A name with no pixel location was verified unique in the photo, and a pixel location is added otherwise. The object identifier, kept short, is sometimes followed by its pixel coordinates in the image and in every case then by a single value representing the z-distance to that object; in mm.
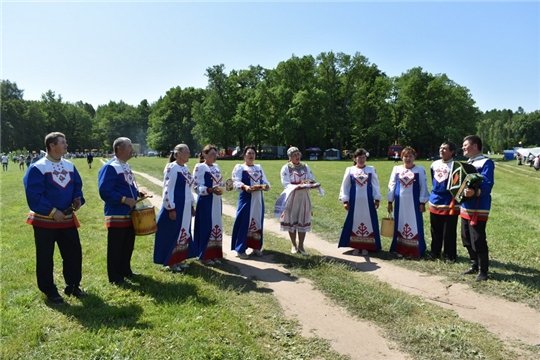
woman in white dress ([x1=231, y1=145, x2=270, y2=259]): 7258
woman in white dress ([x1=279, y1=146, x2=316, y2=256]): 7367
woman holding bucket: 7168
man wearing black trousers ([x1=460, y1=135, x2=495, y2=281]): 5820
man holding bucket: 5344
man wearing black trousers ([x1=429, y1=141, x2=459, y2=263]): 6707
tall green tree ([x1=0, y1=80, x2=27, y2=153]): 71688
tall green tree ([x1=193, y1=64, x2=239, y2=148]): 62281
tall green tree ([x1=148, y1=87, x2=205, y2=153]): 72625
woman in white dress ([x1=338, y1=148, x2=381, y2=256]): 7543
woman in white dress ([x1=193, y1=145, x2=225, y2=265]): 6746
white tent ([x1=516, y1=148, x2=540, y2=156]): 42900
